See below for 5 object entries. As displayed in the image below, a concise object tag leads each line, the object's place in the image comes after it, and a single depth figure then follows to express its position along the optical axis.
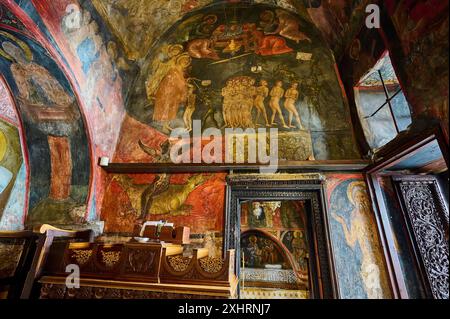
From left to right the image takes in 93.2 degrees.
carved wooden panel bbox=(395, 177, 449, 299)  3.65
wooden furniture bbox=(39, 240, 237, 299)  2.55
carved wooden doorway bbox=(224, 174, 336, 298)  4.26
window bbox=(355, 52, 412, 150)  4.58
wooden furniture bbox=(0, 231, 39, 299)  3.09
